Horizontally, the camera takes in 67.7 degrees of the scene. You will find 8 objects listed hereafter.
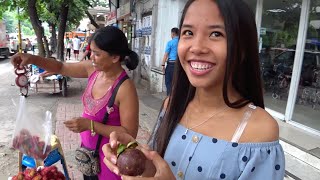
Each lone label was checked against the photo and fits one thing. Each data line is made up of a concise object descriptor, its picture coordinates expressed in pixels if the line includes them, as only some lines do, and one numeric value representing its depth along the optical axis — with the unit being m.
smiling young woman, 0.83
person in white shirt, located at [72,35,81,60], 16.68
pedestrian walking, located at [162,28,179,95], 5.48
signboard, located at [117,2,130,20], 9.59
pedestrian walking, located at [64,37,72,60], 18.62
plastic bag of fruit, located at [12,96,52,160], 1.66
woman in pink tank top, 1.65
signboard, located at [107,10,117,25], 12.39
